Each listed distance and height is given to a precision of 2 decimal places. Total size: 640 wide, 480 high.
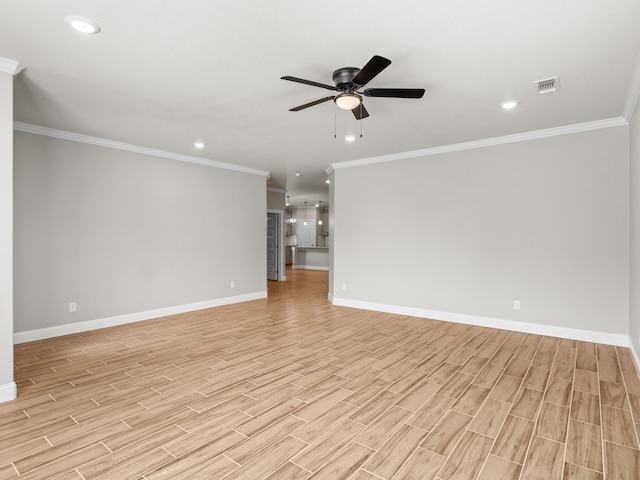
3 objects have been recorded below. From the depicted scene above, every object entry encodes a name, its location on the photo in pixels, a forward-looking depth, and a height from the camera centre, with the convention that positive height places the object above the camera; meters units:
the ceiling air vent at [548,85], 3.04 +1.41
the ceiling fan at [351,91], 2.64 +1.17
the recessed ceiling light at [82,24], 2.19 +1.43
